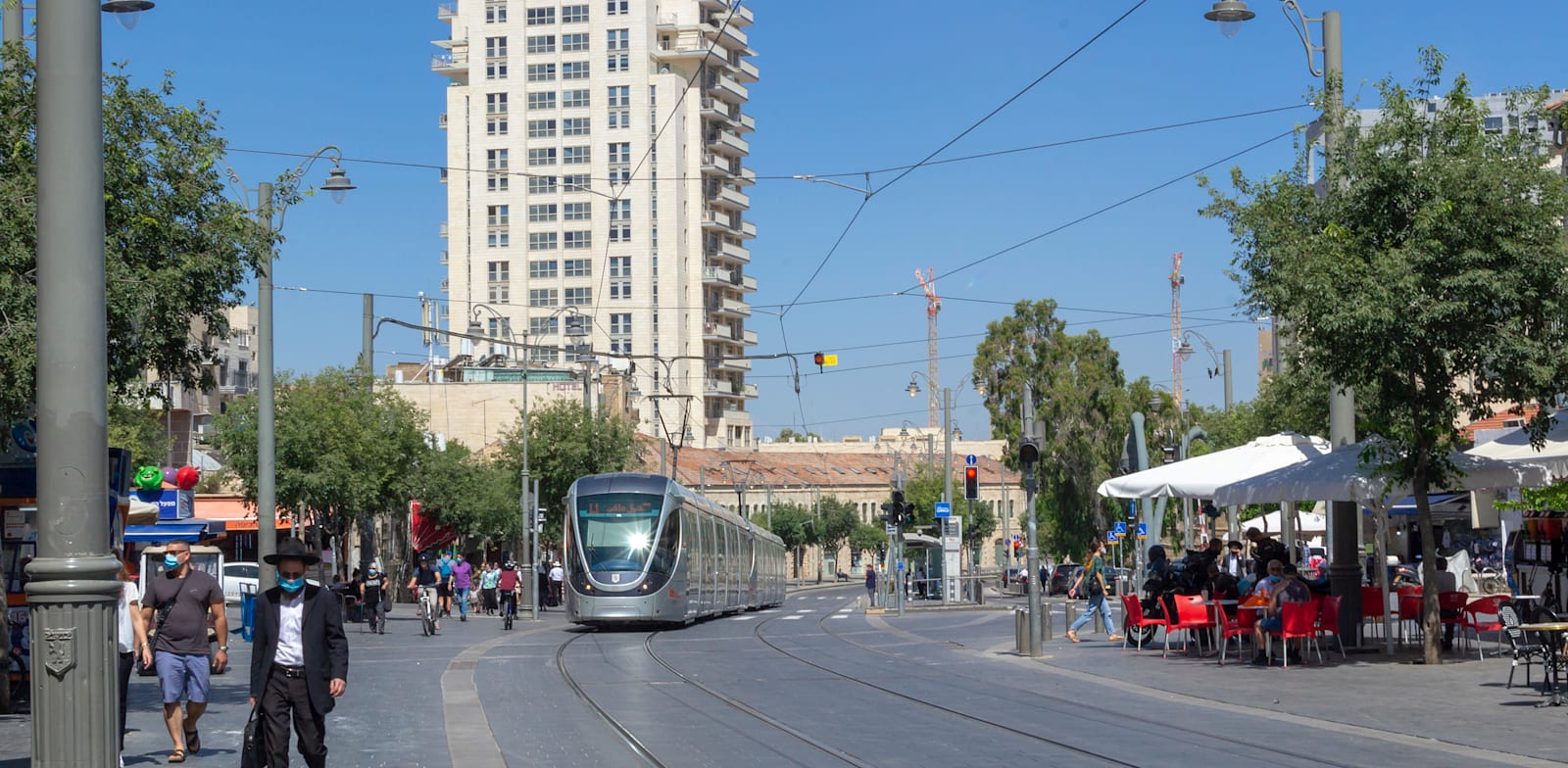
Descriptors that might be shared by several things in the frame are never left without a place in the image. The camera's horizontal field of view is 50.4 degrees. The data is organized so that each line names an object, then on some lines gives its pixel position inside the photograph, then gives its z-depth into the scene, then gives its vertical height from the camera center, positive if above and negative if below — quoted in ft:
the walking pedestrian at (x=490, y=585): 162.71 -12.15
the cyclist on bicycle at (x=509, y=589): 120.98 -9.43
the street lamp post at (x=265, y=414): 79.20 +2.31
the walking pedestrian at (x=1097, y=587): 88.38 -7.17
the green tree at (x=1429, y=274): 57.57 +6.18
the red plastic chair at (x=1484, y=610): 67.41 -6.57
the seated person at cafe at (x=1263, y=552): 70.38 -4.26
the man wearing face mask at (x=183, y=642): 40.78 -4.37
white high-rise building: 362.94 +63.07
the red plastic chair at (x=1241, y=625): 68.85 -7.21
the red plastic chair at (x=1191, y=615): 71.15 -6.95
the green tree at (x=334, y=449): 160.76 +1.26
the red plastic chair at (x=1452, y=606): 68.39 -6.43
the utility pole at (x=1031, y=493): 74.64 -1.82
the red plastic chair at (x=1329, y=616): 66.33 -6.56
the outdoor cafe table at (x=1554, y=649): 46.91 -5.90
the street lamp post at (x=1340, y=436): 67.00 +0.66
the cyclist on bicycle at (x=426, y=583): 112.16 -8.31
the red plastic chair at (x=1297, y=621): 64.49 -6.55
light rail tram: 111.14 -6.16
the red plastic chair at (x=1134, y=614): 75.00 -7.29
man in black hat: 31.76 -3.87
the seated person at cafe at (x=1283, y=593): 65.31 -5.54
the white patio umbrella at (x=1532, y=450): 62.23 -0.01
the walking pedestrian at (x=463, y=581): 144.97 -10.61
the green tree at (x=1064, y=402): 207.10 +6.68
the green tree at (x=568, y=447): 205.77 +1.53
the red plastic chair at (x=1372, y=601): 72.08 -6.51
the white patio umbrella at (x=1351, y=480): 63.36 -1.16
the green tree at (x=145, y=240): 46.09 +7.00
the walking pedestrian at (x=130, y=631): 41.28 -4.32
